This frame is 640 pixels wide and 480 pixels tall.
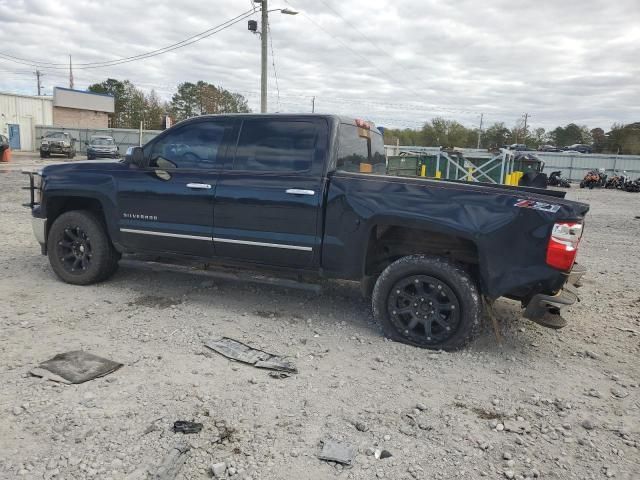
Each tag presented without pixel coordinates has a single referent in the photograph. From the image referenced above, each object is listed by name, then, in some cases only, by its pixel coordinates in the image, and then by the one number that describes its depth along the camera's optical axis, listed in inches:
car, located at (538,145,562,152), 1934.7
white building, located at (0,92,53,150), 1598.2
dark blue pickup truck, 151.5
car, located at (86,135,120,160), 1125.1
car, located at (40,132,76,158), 1214.9
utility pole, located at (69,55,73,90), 2835.9
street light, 795.4
